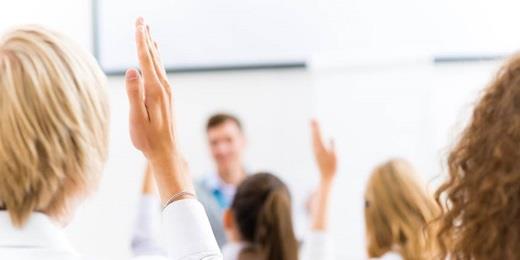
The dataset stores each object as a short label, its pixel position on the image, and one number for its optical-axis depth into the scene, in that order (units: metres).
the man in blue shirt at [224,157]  4.57
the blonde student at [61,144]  1.16
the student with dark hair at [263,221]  2.64
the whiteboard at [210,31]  4.70
